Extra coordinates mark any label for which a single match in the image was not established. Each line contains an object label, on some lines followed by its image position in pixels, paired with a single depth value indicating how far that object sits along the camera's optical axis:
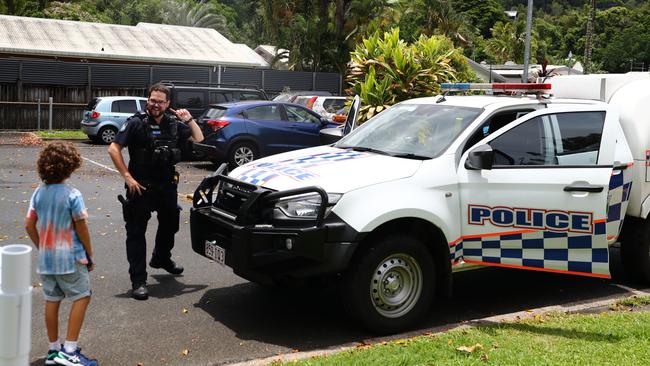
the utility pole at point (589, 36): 42.03
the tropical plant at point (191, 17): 69.31
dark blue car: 15.77
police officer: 6.29
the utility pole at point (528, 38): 23.12
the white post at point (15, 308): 2.61
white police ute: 5.33
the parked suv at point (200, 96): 19.70
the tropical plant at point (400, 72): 13.08
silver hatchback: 21.70
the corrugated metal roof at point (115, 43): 29.33
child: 4.56
